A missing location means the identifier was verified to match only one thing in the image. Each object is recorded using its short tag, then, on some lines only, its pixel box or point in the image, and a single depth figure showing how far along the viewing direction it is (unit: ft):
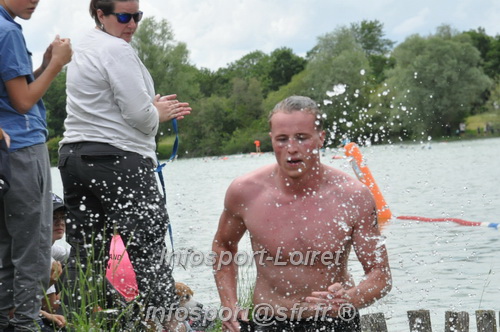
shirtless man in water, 12.97
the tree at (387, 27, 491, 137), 234.17
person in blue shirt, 14.35
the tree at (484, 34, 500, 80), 346.54
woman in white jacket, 16.46
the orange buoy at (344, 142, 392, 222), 44.65
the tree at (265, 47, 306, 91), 404.36
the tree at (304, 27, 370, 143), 239.91
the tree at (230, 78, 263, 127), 311.06
